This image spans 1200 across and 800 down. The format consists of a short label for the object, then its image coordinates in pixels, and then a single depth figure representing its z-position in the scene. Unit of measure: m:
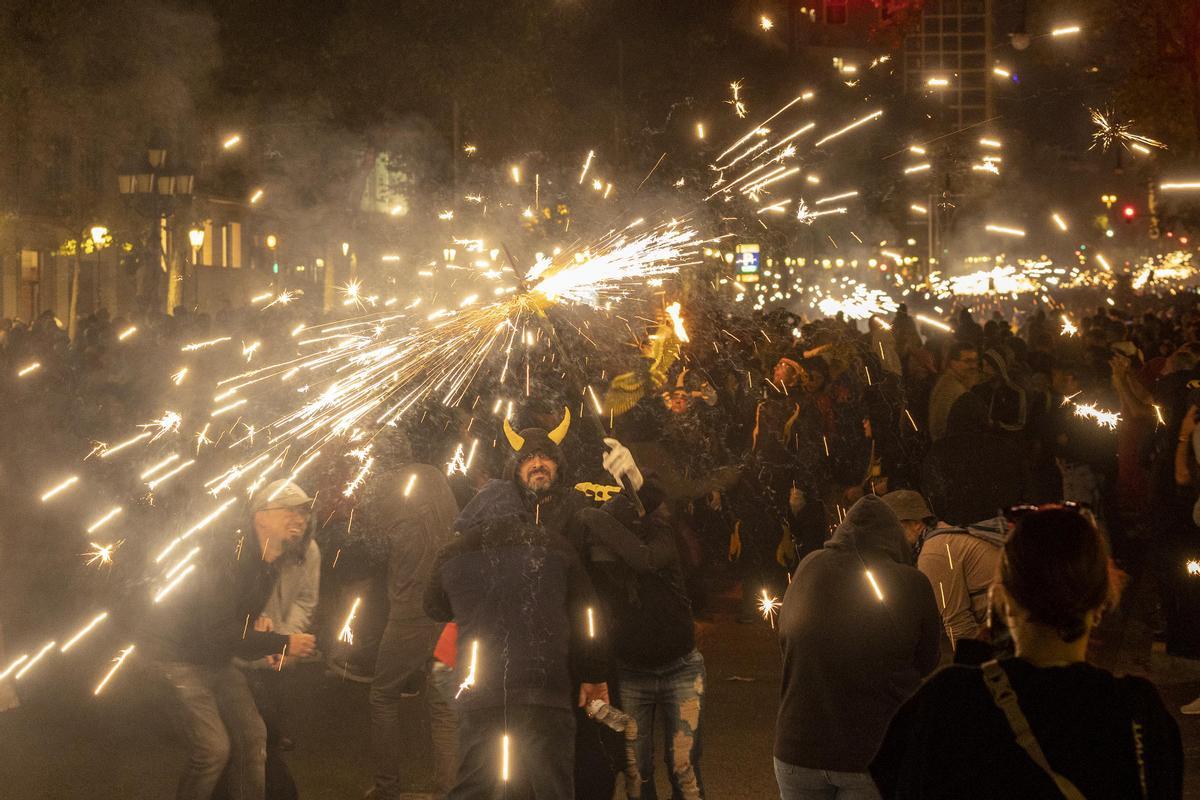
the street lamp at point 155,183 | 17.75
